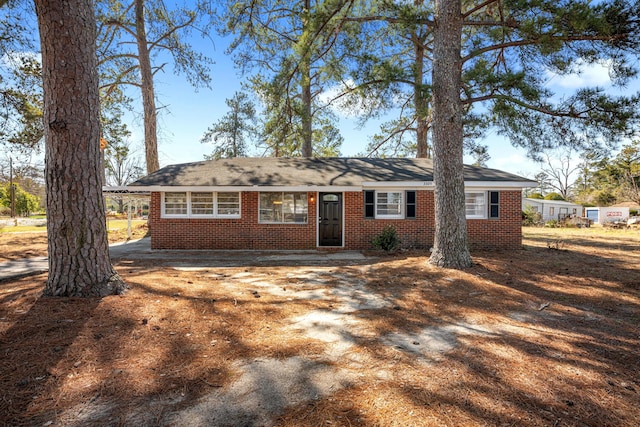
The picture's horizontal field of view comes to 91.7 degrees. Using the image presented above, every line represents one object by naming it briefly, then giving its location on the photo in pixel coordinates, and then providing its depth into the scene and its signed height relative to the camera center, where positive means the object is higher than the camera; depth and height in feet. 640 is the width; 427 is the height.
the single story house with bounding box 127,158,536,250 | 36.99 +0.14
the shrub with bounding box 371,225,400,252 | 34.55 -2.98
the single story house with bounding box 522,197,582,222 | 106.01 +1.70
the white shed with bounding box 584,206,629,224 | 92.84 -0.50
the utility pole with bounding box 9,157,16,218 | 106.59 +8.28
